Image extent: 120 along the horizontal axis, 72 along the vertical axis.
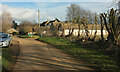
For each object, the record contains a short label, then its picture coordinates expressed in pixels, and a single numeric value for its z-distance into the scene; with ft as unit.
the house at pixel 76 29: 110.11
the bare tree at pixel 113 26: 38.88
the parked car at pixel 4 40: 35.17
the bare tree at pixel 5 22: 122.11
